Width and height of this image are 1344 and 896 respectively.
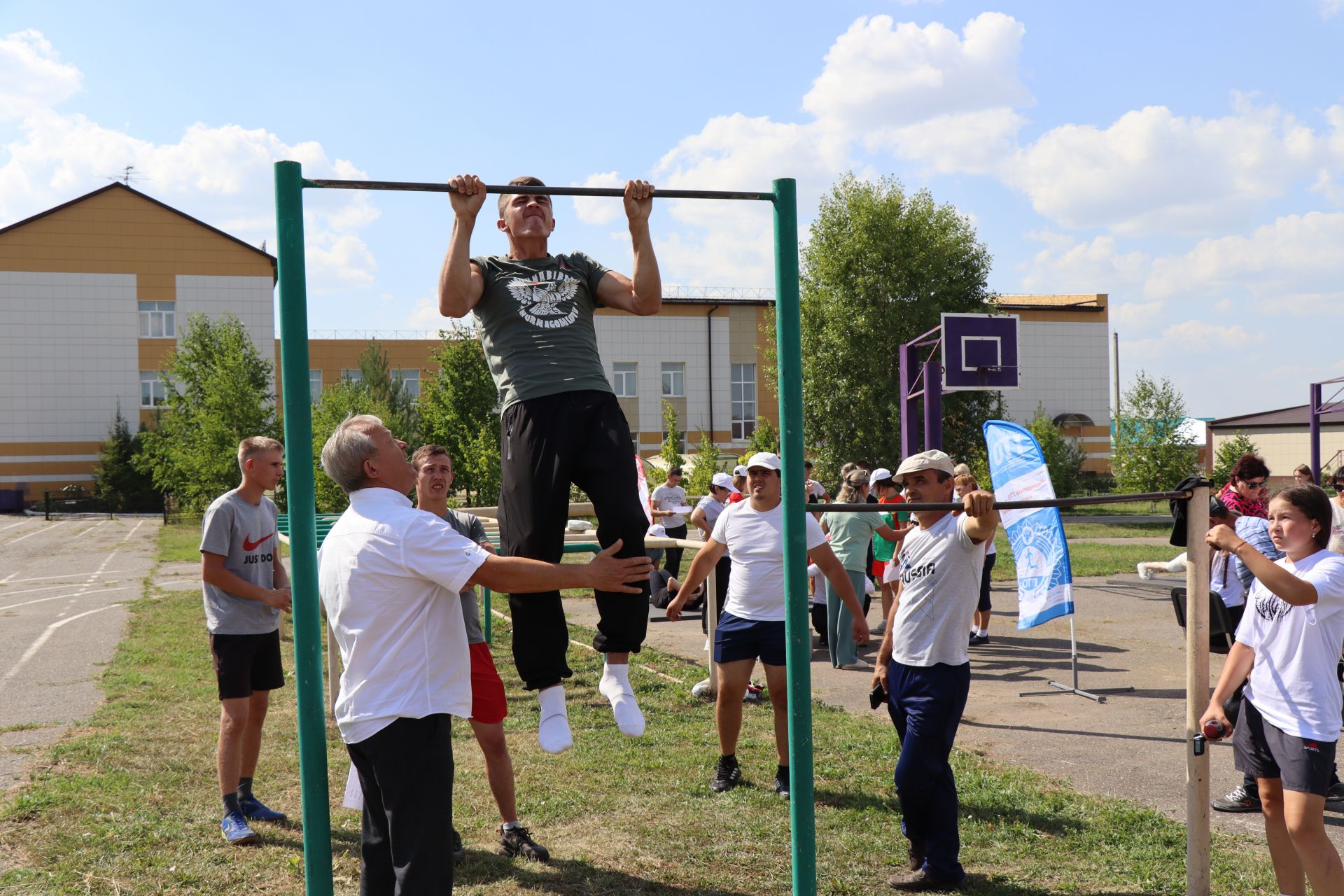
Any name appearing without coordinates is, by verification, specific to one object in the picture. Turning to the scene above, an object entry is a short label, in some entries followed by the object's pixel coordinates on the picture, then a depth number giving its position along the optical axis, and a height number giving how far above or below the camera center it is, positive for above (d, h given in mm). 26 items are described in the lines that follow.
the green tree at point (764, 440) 28562 +40
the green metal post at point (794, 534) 3264 -292
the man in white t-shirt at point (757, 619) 6012 -1029
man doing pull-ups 3602 +90
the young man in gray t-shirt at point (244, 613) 5332 -830
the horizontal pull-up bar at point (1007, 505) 3213 -221
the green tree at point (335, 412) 20531 +1055
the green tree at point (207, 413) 32312 +1330
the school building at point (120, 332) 43031 +5057
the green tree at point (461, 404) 27688 +1229
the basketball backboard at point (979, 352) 19781 +1585
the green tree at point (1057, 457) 40312 -913
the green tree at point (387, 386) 40062 +2715
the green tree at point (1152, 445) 33500 -436
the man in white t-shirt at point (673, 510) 14128 -903
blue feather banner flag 8461 -844
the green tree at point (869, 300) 35625 +4758
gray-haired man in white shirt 3045 -599
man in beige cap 4625 -1058
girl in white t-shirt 3711 -946
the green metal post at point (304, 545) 2965 -263
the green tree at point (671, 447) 25469 -86
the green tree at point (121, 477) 43531 -896
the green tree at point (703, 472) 26609 -752
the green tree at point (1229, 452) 37219 -812
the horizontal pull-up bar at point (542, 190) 3086 +784
